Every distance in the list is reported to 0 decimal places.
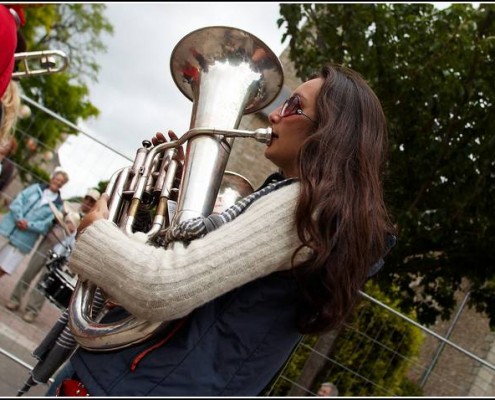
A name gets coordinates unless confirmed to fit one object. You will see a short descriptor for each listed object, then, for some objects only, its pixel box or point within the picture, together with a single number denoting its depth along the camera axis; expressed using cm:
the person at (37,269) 527
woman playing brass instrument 150
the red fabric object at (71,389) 157
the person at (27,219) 533
